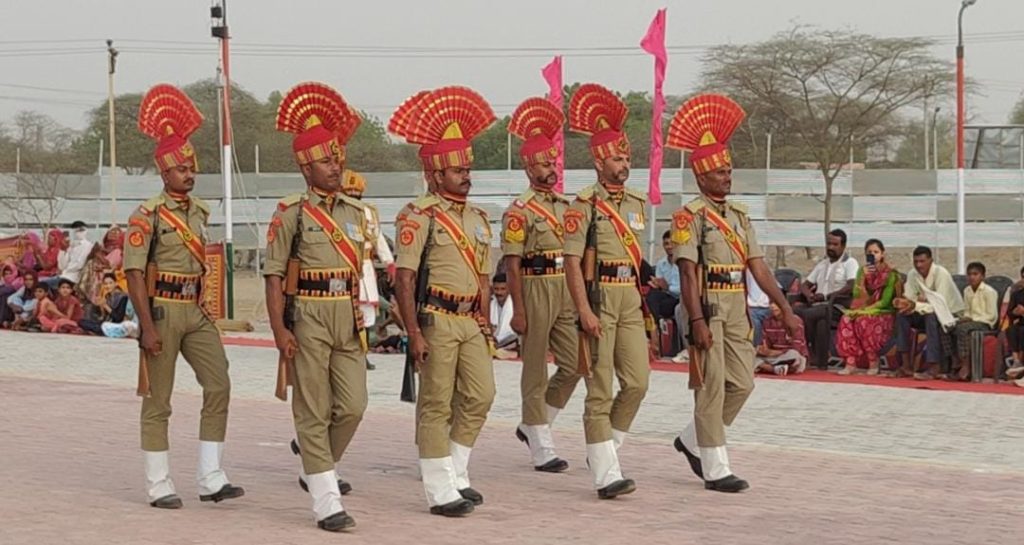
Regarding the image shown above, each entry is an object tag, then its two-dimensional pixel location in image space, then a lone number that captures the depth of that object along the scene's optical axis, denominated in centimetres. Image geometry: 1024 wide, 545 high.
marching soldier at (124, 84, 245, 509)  909
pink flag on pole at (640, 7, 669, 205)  2083
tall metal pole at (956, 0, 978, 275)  2362
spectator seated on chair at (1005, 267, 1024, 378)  1567
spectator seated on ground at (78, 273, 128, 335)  2358
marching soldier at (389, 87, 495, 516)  880
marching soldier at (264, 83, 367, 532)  852
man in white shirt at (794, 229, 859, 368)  1738
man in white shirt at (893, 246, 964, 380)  1619
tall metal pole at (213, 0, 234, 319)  2412
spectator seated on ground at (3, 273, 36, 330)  2495
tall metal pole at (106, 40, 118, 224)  3662
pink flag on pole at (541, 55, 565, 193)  2347
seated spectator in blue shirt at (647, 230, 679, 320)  1859
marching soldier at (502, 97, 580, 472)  1012
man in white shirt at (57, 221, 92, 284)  2483
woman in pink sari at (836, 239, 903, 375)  1667
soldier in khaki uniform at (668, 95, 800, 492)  962
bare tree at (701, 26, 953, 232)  4325
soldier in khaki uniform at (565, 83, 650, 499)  941
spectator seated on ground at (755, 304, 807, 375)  1723
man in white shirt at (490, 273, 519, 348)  1873
